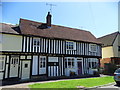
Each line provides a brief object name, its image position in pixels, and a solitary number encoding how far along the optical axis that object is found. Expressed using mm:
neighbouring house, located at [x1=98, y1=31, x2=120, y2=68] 23969
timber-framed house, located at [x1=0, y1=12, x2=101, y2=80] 12945
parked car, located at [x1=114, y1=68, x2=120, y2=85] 9305
